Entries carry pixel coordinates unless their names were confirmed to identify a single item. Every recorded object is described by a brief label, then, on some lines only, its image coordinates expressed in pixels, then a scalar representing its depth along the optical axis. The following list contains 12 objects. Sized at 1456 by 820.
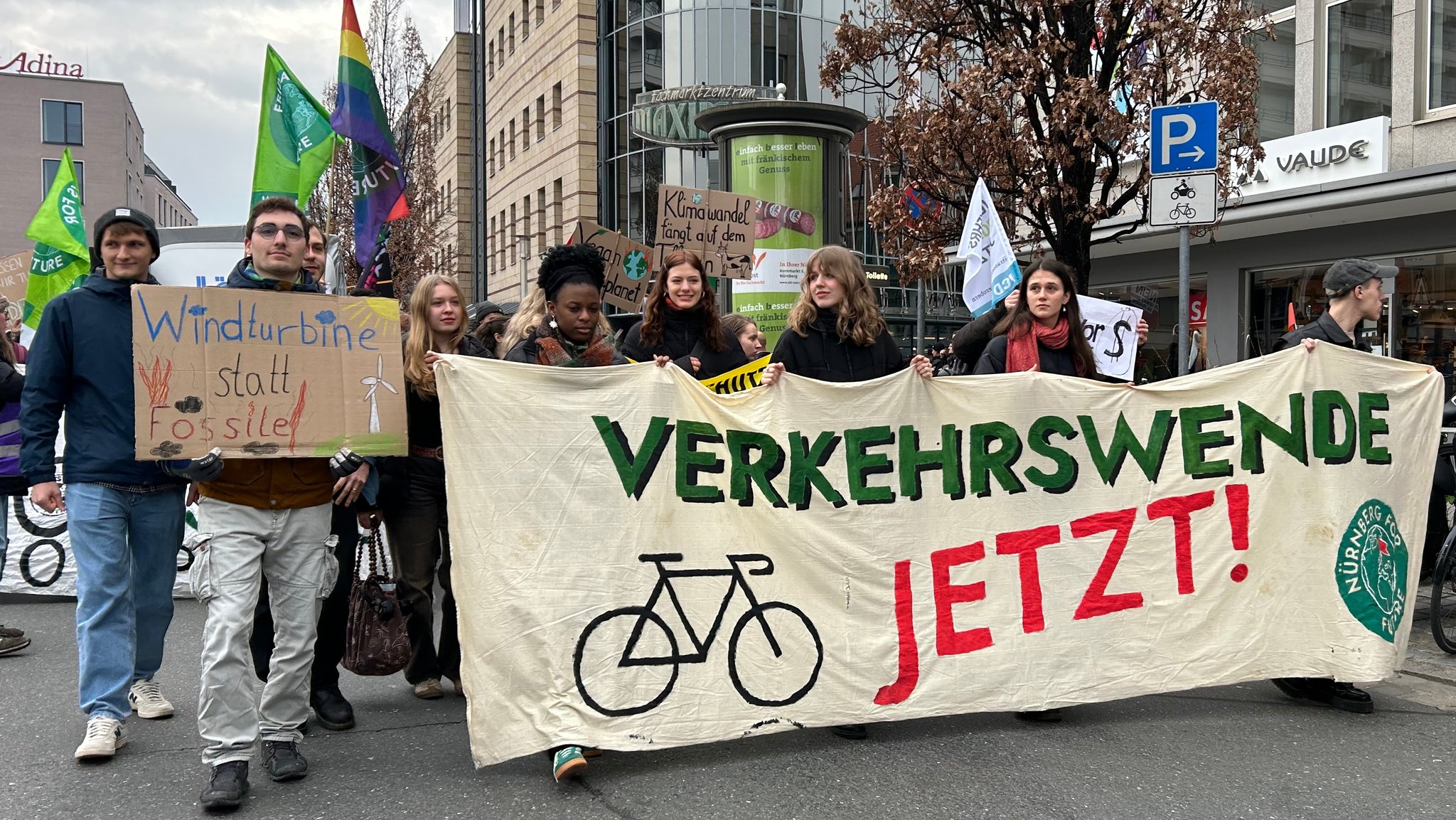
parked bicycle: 5.59
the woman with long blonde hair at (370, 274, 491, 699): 4.48
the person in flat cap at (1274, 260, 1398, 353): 5.34
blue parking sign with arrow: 6.61
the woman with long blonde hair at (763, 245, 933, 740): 4.79
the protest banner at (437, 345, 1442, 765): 3.91
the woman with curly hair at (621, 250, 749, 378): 5.18
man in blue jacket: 3.99
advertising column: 13.33
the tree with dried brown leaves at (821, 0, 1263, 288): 8.39
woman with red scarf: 5.06
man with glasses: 3.65
